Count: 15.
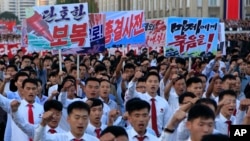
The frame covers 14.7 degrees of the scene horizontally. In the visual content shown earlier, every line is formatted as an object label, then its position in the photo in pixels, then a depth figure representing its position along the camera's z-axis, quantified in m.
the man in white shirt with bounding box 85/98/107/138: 9.92
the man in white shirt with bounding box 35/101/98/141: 8.73
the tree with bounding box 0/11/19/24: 168.34
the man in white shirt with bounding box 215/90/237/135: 9.96
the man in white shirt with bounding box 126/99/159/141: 8.85
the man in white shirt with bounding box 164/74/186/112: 13.31
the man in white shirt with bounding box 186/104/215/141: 7.05
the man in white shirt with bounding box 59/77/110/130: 12.15
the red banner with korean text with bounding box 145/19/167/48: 24.98
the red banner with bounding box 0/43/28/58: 30.77
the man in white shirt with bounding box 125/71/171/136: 11.75
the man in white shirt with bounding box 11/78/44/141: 11.10
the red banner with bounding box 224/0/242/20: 69.13
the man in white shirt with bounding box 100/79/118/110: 12.44
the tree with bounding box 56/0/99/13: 101.54
